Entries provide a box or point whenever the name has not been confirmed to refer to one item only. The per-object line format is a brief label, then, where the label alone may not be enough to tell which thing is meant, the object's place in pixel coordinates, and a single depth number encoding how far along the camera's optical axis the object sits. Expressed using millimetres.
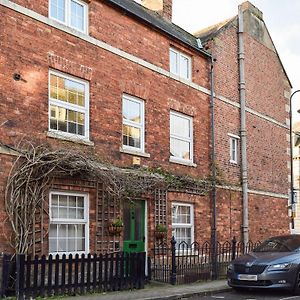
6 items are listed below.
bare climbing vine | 8959
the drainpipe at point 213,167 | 13738
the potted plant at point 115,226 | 10651
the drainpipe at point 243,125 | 14881
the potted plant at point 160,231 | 11826
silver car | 9394
